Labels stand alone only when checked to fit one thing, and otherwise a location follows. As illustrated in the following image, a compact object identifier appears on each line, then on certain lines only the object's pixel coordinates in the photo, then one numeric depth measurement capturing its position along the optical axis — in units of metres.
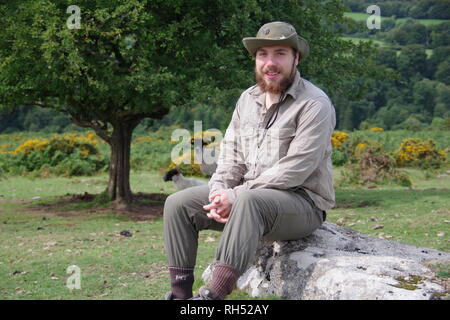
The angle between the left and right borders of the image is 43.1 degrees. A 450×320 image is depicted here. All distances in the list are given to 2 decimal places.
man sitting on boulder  4.11
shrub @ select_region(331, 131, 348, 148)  23.58
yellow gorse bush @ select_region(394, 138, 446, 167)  21.56
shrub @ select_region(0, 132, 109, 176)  21.53
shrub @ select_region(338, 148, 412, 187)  18.00
